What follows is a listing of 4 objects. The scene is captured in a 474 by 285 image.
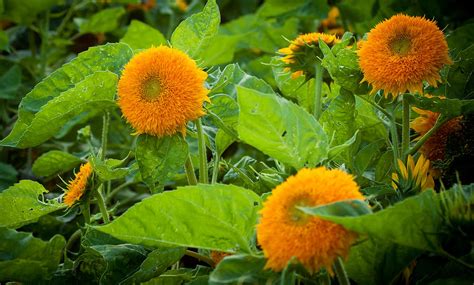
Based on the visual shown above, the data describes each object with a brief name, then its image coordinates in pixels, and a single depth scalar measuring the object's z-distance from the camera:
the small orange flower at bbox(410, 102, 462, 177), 1.89
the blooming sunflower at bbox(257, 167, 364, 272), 1.52
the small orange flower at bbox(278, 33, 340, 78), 1.93
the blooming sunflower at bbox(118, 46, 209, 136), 1.75
